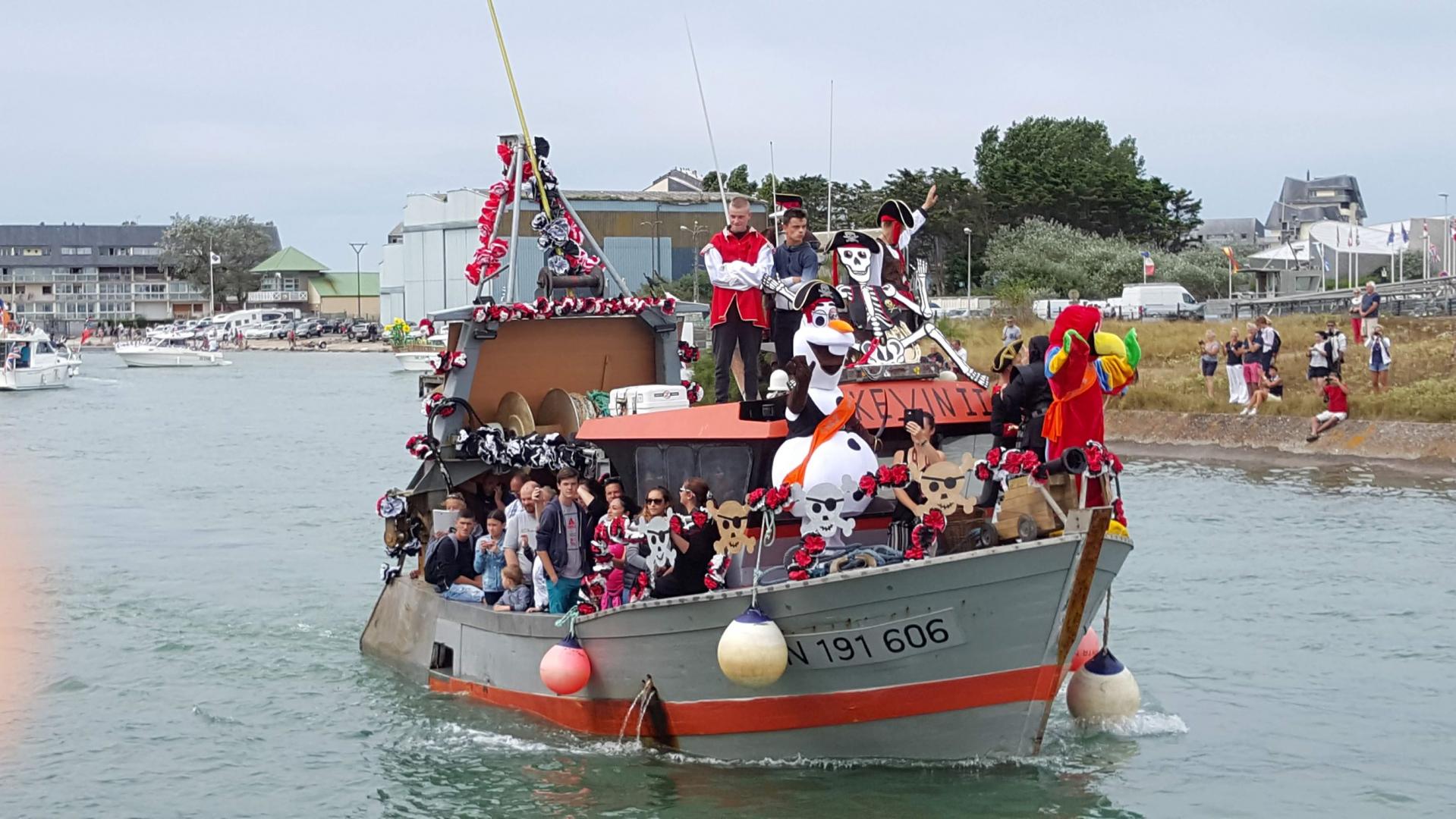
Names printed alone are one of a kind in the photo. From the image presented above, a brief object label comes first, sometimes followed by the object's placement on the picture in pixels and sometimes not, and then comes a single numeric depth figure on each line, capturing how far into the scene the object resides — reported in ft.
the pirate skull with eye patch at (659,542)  42.98
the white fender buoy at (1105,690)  45.93
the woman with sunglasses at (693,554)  42.11
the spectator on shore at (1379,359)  112.68
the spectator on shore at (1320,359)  111.86
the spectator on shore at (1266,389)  118.01
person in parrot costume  38.58
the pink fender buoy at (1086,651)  47.09
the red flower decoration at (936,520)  38.52
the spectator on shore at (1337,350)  111.24
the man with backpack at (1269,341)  114.93
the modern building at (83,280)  606.14
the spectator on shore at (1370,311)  122.42
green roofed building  578.25
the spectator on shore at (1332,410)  109.91
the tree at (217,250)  589.73
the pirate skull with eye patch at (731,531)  40.60
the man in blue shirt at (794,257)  47.44
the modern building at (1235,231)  494.22
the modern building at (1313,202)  477.77
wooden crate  38.50
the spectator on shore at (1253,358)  116.98
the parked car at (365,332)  455.01
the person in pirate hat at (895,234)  45.37
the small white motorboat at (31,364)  254.06
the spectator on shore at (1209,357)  124.26
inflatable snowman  39.63
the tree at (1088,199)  285.02
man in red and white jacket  47.91
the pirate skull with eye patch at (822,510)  39.65
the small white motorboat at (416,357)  290.50
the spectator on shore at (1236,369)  119.24
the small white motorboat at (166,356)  355.56
